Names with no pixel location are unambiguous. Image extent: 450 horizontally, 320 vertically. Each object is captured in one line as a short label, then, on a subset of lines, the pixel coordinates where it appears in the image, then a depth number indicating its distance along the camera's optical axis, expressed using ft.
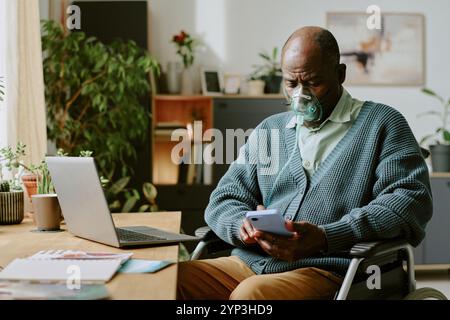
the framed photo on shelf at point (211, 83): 15.06
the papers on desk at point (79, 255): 4.52
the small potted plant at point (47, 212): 6.23
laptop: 4.97
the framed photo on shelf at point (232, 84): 15.15
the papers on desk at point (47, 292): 3.48
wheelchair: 5.21
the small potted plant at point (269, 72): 15.03
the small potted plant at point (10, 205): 6.82
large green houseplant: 12.29
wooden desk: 3.67
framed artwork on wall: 15.75
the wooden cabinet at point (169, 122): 14.75
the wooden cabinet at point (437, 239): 14.08
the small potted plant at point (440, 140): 14.58
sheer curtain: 9.64
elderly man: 5.67
